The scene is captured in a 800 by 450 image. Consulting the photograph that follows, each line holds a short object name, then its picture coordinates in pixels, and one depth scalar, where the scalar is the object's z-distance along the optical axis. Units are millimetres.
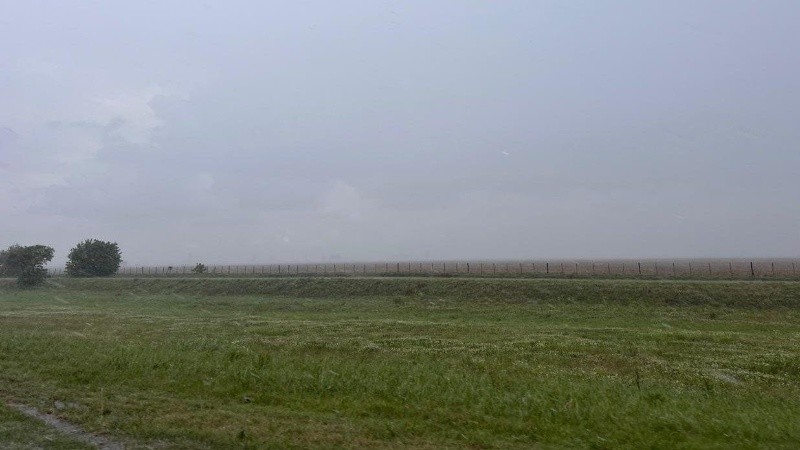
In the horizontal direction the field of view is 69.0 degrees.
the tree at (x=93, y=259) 102062
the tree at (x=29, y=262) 87250
